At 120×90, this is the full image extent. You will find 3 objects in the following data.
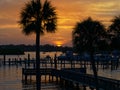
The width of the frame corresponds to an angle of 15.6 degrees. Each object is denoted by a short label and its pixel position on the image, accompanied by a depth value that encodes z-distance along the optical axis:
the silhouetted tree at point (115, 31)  36.06
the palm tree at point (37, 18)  35.47
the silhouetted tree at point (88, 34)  34.62
